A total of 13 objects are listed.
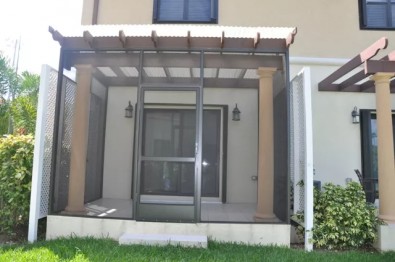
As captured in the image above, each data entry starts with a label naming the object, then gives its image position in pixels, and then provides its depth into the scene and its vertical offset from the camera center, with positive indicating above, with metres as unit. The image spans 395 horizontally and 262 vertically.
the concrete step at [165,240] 4.98 -1.19
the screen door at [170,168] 5.44 -0.10
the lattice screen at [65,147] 5.86 +0.24
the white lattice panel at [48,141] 5.58 +0.33
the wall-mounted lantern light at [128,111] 8.35 +1.28
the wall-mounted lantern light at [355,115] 7.58 +1.17
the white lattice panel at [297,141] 5.72 +0.43
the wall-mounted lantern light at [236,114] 8.20 +1.24
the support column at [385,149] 5.54 +0.30
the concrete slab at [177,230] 5.35 -1.11
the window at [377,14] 8.05 +3.75
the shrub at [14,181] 5.68 -0.38
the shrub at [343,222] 5.31 -0.92
